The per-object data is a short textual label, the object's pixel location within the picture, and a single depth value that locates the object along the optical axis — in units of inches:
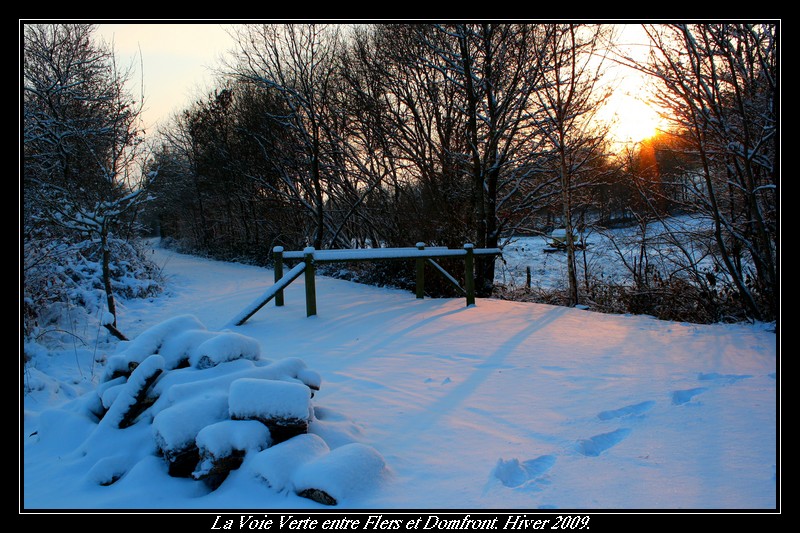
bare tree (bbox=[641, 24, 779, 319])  233.9
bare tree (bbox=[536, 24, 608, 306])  372.2
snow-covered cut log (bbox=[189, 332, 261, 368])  141.3
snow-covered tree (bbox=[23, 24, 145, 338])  305.7
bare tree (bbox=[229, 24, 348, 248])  621.6
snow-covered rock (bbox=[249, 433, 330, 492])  97.7
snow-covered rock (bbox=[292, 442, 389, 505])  93.7
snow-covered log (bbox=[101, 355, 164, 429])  126.9
